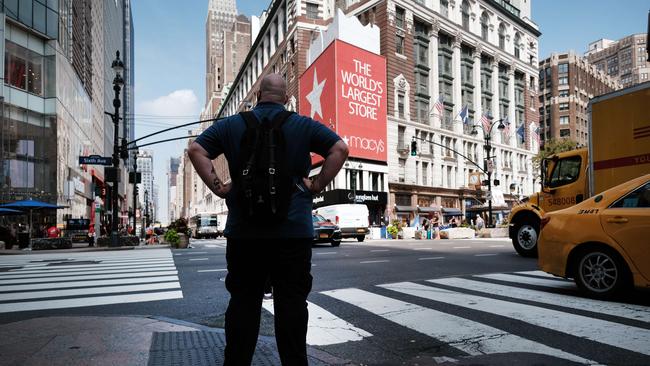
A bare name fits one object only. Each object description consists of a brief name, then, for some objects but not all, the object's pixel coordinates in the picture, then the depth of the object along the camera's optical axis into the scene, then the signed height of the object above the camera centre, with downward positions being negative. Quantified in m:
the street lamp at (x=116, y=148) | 20.98 +2.70
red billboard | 42.88 +10.41
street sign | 20.98 +2.09
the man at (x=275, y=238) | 2.70 -0.20
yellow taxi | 5.50 -0.50
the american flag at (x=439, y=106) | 46.88 +9.83
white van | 27.69 -0.85
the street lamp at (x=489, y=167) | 31.36 +2.41
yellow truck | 9.38 +1.12
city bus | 49.66 -2.24
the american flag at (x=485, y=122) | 41.38 +7.25
